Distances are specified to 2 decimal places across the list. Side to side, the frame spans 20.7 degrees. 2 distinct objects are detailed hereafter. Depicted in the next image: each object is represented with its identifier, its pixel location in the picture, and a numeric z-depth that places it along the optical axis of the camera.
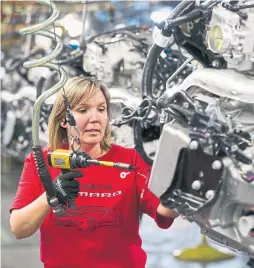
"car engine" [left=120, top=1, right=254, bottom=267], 2.28
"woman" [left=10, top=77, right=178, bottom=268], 2.73
